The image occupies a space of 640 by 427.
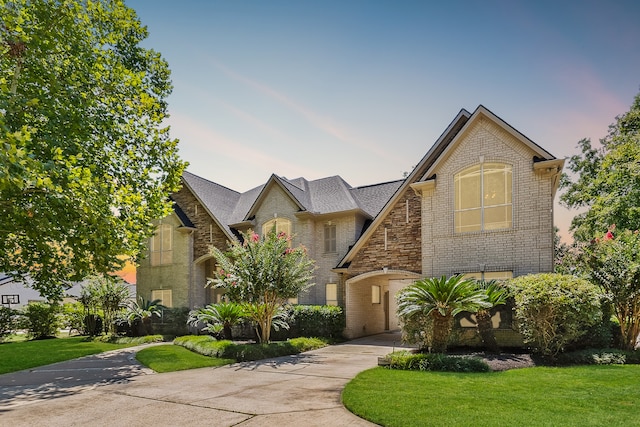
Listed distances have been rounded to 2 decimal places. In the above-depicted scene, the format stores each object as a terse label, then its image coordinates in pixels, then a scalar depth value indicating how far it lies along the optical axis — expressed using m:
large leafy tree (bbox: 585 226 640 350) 11.31
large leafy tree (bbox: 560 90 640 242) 18.94
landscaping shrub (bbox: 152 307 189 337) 22.20
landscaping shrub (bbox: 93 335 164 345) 18.90
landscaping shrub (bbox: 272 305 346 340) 17.98
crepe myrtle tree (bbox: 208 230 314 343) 14.44
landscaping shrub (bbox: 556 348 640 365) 10.31
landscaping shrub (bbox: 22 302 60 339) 23.20
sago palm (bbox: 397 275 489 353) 11.06
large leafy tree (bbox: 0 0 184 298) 9.41
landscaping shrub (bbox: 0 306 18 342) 22.73
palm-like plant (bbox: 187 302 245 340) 16.31
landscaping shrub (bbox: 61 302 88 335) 25.00
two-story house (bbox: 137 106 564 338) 14.95
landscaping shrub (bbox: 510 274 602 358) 10.45
